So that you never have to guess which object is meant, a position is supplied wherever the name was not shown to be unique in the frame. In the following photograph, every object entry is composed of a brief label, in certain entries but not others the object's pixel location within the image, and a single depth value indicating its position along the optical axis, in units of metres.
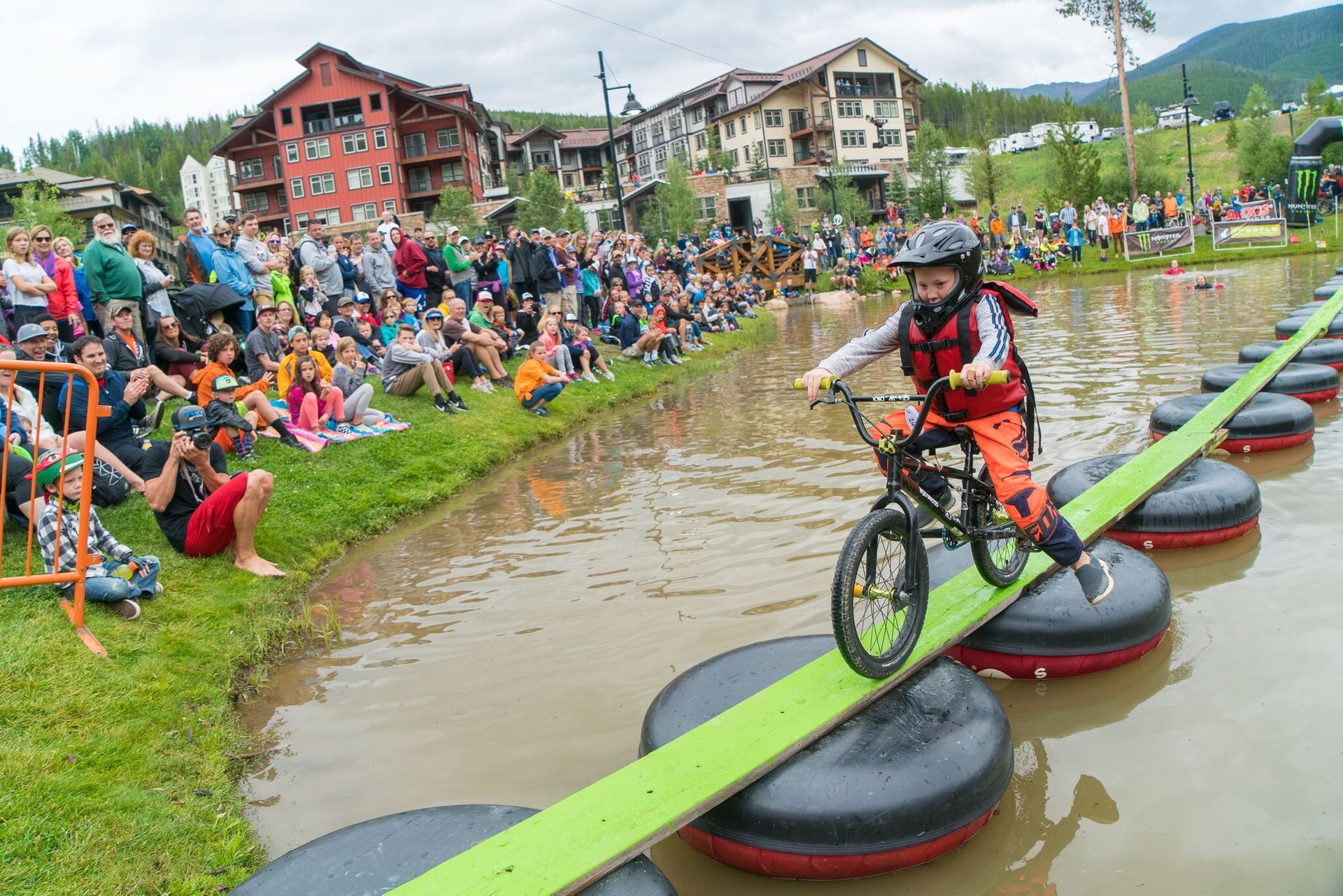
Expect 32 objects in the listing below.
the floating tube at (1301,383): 9.78
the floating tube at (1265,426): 8.20
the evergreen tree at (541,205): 51.75
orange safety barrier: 5.24
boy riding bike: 4.37
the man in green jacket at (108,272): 10.52
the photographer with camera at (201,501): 6.88
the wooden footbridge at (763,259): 39.44
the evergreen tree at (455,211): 54.53
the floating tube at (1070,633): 4.66
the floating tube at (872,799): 3.33
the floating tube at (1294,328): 13.30
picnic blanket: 10.18
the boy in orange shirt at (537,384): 13.44
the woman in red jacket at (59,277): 10.15
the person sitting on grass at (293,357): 10.80
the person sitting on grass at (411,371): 12.62
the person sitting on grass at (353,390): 11.12
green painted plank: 2.91
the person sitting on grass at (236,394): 9.77
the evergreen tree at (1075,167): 40.12
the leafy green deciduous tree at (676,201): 55.00
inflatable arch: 27.17
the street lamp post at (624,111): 30.38
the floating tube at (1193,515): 6.17
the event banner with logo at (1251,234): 32.31
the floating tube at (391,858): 2.96
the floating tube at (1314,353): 11.20
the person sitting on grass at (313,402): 10.54
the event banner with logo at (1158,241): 33.81
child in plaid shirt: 5.71
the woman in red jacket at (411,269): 15.94
